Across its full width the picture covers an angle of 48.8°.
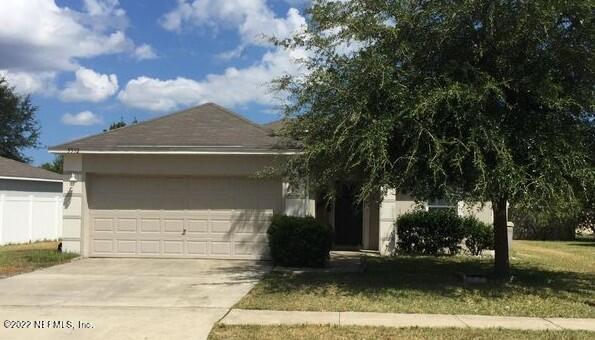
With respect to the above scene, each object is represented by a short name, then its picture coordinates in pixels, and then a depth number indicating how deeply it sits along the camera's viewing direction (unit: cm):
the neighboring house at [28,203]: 2383
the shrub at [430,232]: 1916
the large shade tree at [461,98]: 1034
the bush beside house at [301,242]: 1499
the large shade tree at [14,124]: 4878
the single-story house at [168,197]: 1678
